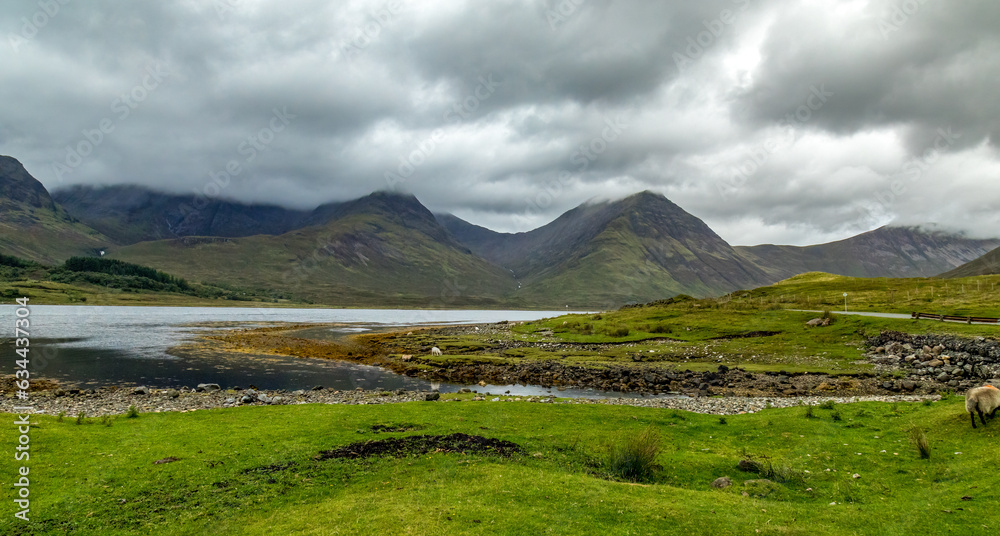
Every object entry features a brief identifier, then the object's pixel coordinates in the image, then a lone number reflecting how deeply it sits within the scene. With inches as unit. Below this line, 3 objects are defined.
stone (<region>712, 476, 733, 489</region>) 543.3
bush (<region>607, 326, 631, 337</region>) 2662.4
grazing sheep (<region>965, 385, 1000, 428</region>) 586.2
